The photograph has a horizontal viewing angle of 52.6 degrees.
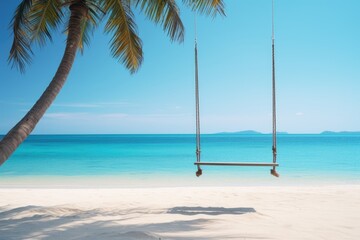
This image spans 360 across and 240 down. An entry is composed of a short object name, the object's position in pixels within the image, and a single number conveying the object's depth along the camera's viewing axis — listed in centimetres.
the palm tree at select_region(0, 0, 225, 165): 500
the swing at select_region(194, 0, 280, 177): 516
